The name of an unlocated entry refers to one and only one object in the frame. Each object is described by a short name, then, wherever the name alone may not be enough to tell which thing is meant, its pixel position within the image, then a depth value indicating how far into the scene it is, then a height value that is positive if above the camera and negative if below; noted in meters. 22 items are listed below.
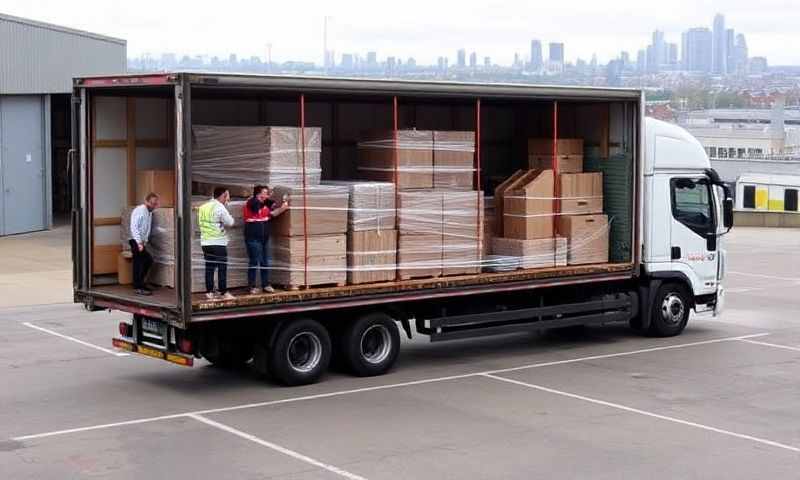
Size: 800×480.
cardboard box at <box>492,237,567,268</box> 16.36 -1.05
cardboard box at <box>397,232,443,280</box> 15.07 -1.03
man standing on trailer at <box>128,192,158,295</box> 14.09 -0.75
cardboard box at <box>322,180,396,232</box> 14.63 -0.40
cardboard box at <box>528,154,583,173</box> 17.14 +0.12
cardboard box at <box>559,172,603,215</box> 16.92 -0.29
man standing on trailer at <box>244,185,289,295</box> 13.85 -0.63
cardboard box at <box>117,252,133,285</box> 14.67 -1.15
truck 13.58 -0.66
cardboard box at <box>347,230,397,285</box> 14.59 -1.00
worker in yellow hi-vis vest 13.55 -0.73
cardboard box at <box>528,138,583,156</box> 17.11 +0.36
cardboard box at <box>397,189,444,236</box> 15.12 -0.49
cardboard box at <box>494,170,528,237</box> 16.89 -0.40
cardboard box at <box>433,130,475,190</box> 15.58 +0.15
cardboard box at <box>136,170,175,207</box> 14.41 -0.14
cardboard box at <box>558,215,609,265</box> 16.89 -0.89
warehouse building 32.28 +1.81
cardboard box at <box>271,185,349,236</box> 14.05 -0.45
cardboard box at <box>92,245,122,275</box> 14.72 -1.03
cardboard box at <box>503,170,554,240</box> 16.45 -0.47
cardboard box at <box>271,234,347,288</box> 14.04 -1.01
